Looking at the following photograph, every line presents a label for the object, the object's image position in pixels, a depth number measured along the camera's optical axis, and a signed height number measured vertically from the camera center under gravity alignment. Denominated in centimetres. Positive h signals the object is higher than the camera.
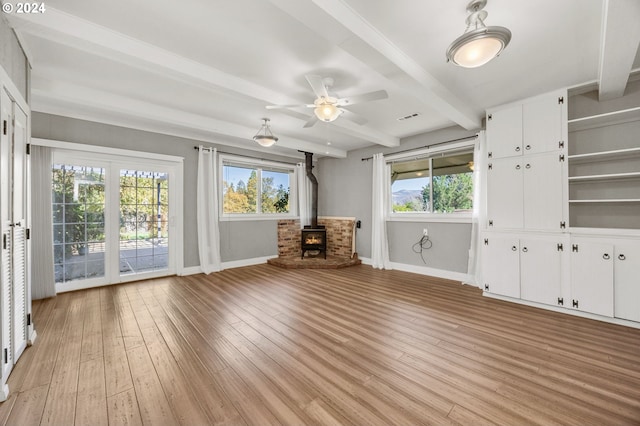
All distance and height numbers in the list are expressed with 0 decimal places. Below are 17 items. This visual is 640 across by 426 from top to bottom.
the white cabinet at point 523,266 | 311 -71
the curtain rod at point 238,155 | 503 +125
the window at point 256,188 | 558 +57
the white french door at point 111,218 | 383 -8
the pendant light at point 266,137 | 410 +120
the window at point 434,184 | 454 +53
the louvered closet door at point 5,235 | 171 -14
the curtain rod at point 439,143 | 425 +122
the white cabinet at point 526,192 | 312 +23
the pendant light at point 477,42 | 170 +115
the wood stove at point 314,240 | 606 -65
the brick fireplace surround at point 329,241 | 594 -71
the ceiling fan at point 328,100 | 255 +119
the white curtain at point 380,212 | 540 -1
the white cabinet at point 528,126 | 311 +108
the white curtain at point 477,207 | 396 +6
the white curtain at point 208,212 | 498 +1
